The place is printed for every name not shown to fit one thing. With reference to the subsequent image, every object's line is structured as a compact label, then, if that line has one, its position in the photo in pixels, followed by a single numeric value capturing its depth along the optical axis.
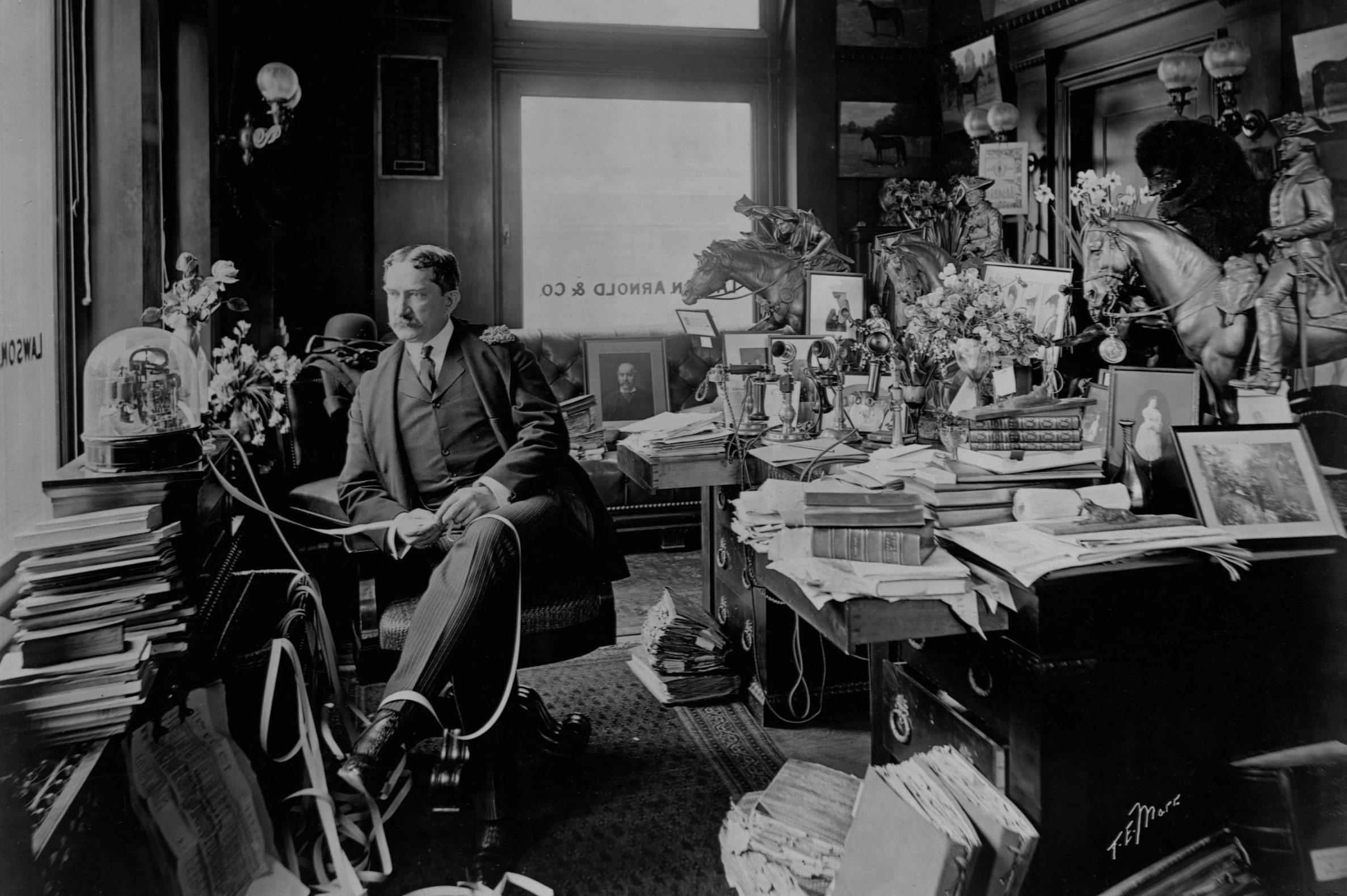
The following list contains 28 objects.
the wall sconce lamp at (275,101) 4.36
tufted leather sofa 4.09
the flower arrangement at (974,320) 2.45
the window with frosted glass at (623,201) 6.78
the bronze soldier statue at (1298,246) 4.24
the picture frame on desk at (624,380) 5.70
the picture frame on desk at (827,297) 4.41
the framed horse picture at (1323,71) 4.80
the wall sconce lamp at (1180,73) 5.41
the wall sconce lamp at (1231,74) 5.10
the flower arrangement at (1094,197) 3.28
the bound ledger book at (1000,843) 1.62
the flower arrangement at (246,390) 3.00
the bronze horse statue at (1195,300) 4.23
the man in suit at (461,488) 2.31
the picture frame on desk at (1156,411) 2.07
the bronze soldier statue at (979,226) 6.02
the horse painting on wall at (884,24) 7.38
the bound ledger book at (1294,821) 1.76
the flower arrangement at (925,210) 6.35
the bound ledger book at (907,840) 1.57
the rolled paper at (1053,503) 1.94
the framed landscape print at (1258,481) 1.87
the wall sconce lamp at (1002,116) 6.52
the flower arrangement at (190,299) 2.84
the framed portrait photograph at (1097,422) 2.32
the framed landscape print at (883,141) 7.36
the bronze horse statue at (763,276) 4.64
